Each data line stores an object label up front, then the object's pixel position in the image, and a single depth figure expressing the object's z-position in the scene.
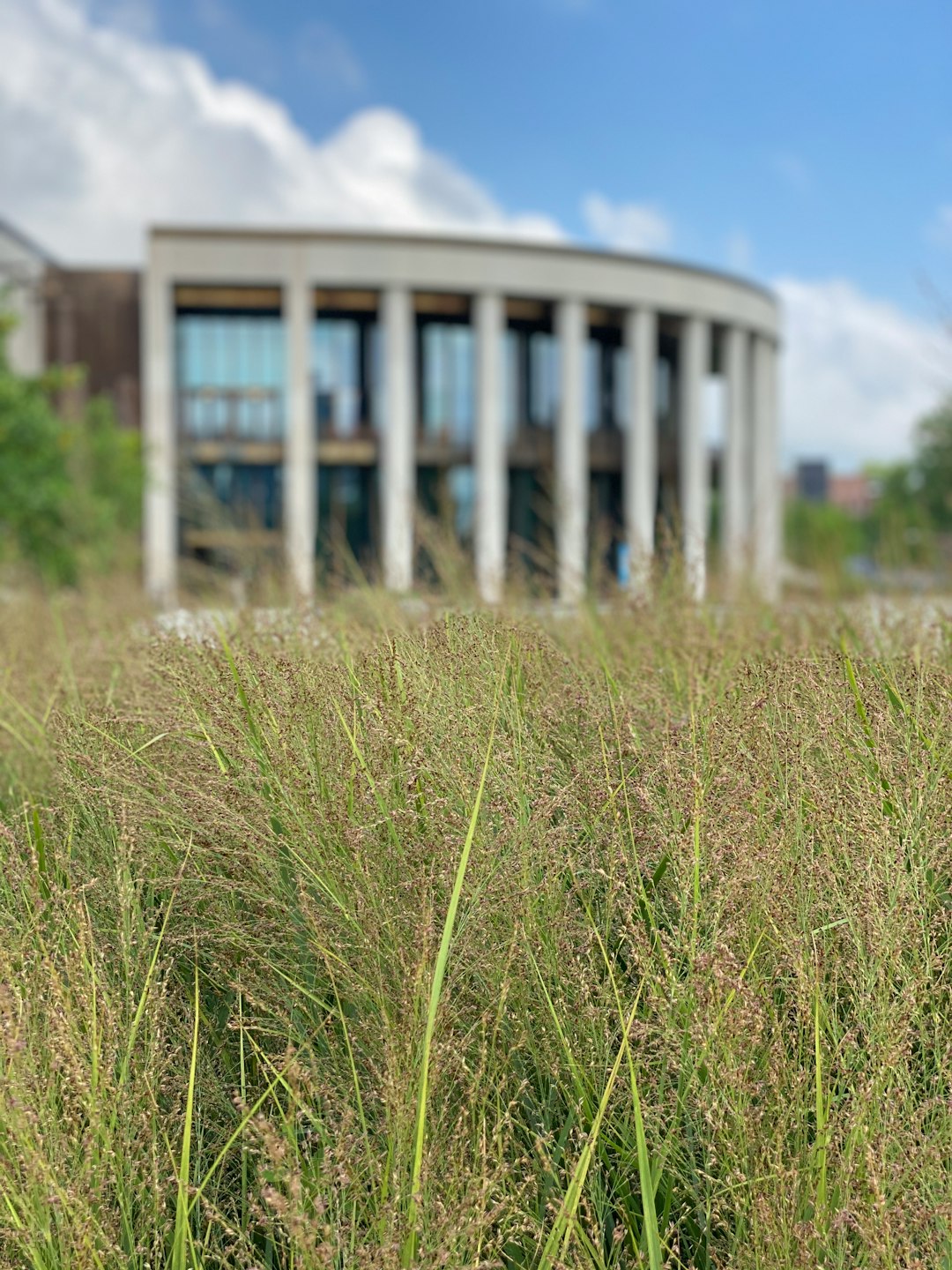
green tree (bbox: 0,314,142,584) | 15.34
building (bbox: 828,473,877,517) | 162.02
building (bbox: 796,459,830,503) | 127.25
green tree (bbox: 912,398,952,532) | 37.72
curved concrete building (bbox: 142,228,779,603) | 28.98
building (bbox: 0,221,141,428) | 31.94
